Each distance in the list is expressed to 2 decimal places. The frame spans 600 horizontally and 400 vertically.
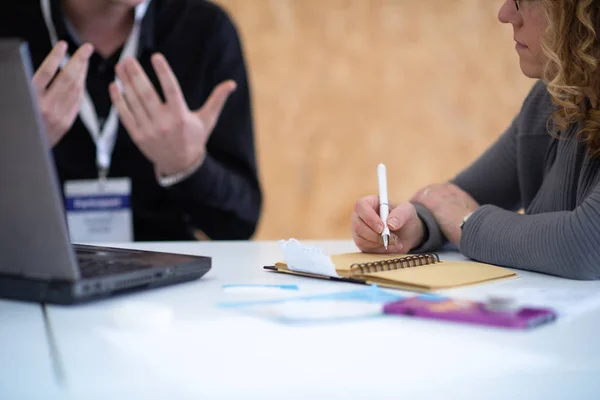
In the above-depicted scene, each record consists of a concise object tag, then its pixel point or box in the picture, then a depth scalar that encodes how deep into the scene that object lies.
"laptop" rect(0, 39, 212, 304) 2.03
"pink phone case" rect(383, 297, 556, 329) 2.04
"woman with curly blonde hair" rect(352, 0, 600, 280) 2.37
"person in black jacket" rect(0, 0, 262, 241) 3.18
